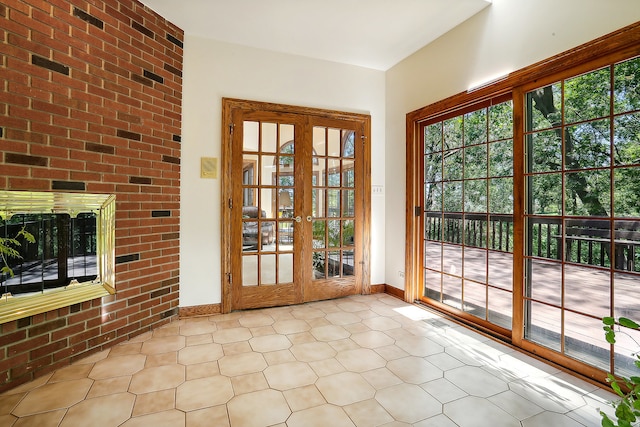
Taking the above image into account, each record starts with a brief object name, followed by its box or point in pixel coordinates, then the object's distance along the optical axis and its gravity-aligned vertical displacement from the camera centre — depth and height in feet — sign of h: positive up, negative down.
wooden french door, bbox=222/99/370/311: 10.87 +0.29
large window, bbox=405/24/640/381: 6.64 +0.44
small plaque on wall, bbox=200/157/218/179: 10.45 +1.51
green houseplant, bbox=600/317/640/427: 3.13 -1.90
